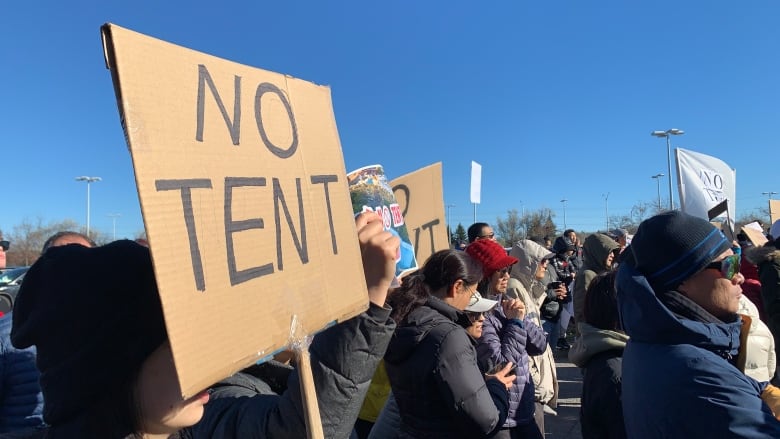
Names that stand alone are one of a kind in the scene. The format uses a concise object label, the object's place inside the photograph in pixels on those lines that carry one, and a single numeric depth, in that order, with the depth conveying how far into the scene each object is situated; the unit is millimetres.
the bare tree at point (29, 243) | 43969
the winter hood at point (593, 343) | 2396
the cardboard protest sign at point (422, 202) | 2924
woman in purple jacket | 2861
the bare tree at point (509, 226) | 57438
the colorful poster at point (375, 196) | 1832
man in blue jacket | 1585
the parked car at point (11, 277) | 11038
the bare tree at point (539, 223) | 50656
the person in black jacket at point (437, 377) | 2275
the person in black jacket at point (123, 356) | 1013
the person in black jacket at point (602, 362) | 2279
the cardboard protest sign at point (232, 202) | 819
